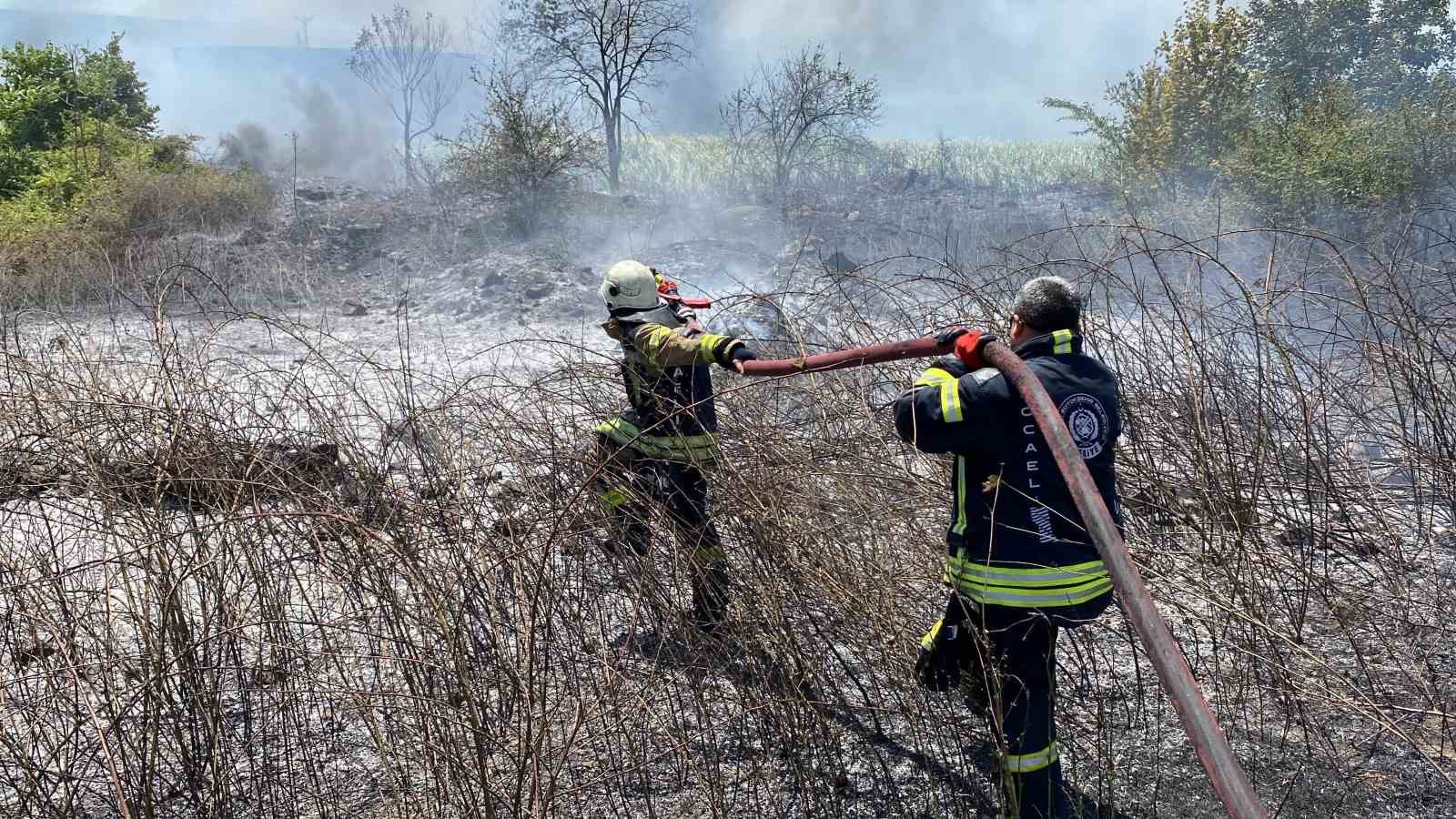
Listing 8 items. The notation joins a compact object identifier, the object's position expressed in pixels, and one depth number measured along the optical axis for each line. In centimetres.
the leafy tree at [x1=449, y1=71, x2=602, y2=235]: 1650
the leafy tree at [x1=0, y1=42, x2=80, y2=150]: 1595
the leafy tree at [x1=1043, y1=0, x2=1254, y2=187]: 1628
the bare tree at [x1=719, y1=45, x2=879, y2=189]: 2016
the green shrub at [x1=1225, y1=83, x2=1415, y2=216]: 1184
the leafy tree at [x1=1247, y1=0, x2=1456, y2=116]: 1709
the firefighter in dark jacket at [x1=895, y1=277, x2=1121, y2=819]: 244
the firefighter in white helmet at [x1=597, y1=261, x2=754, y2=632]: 312
